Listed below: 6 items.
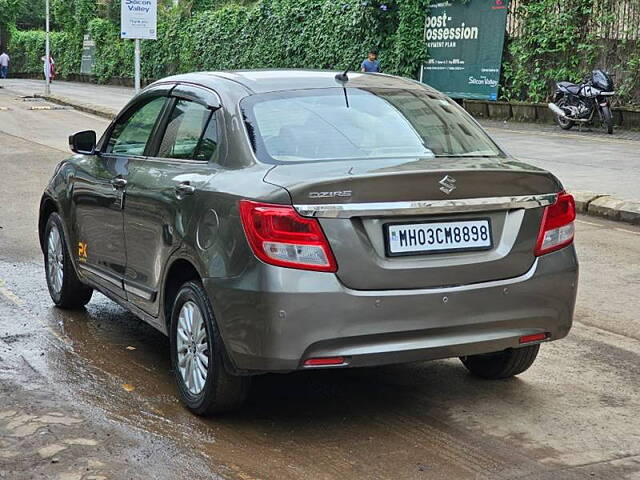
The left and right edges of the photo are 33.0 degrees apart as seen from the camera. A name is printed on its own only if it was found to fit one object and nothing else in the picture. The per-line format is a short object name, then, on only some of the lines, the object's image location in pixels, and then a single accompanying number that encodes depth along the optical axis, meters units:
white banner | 26.45
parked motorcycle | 21.08
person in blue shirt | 26.94
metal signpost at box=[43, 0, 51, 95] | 41.02
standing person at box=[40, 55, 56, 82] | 40.94
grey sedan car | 4.53
